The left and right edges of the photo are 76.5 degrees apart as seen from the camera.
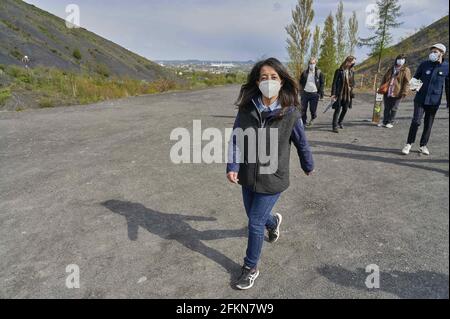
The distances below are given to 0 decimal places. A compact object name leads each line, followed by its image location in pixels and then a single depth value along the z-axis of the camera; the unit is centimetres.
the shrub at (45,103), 1328
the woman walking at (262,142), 248
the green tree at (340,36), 2611
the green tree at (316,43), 2333
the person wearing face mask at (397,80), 736
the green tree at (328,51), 2438
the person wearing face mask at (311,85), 778
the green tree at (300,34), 2233
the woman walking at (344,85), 739
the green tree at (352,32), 2759
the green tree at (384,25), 2028
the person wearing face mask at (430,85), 503
